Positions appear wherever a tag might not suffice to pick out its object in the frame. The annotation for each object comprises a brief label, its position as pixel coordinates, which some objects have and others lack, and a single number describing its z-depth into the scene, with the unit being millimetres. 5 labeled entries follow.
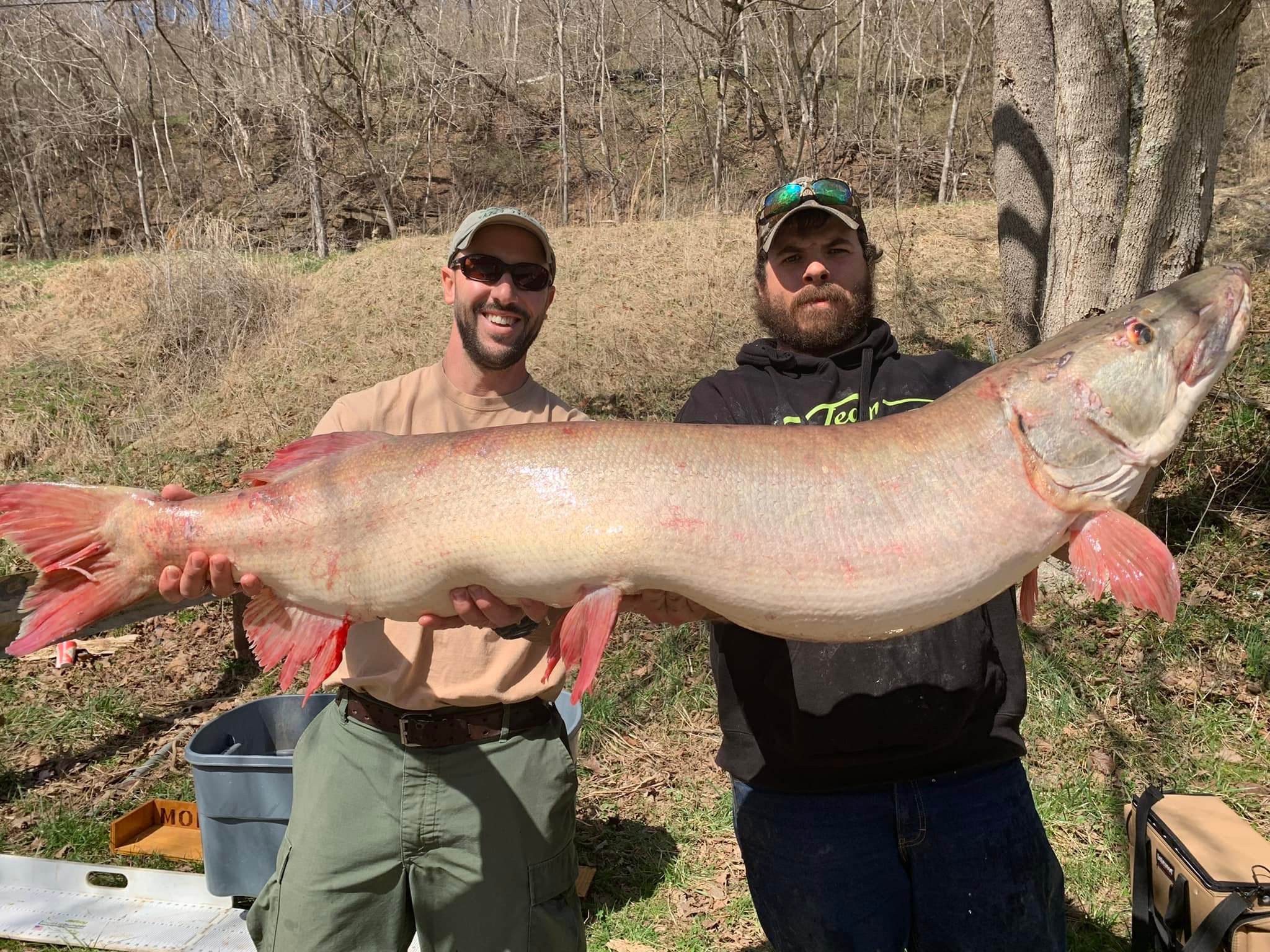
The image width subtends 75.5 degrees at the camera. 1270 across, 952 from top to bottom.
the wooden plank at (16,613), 4043
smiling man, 2533
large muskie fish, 1970
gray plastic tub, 3441
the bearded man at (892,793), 2199
